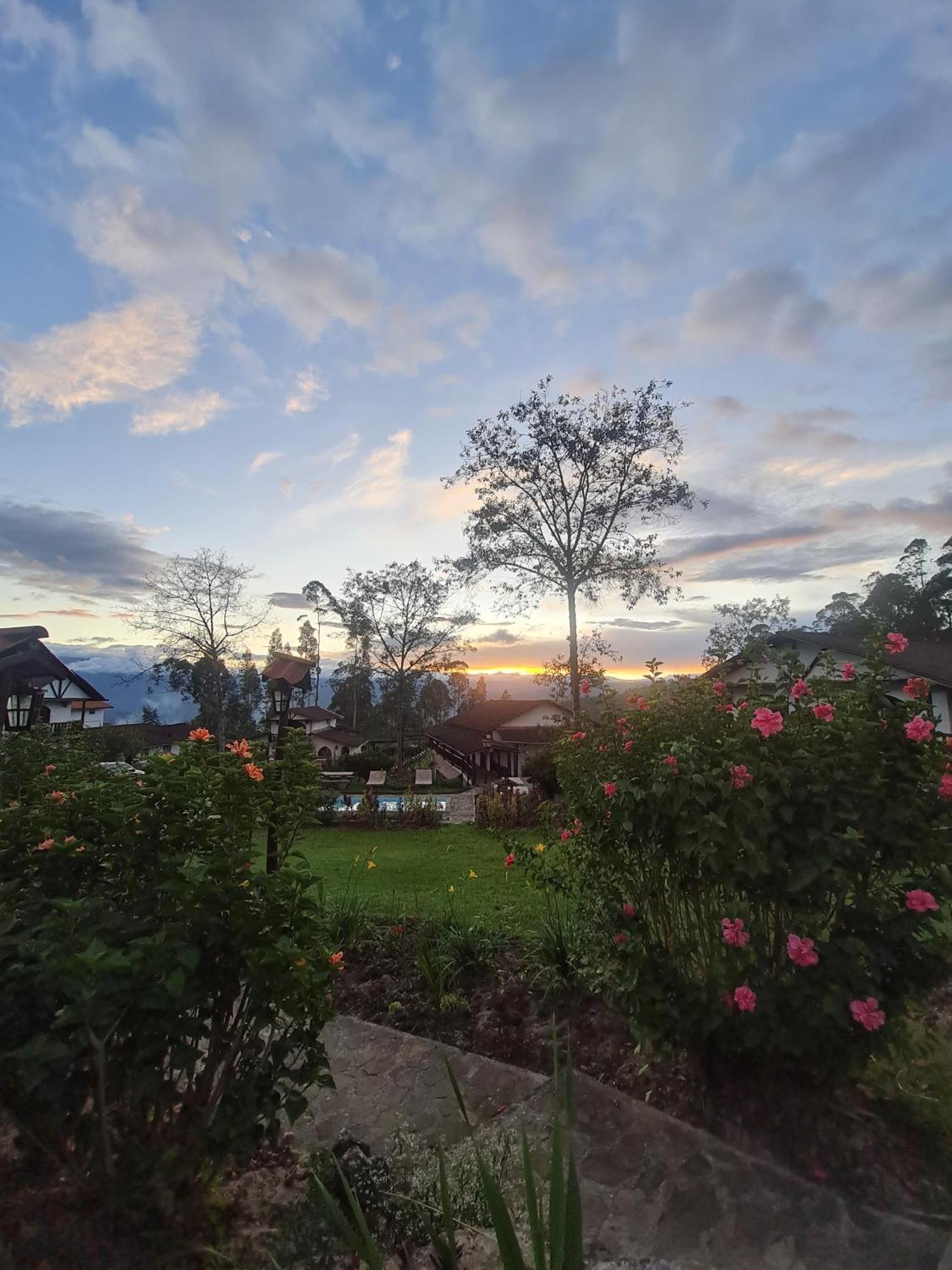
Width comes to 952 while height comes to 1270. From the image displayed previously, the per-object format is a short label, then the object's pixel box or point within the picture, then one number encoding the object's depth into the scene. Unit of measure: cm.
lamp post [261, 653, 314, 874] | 544
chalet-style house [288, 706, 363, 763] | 2954
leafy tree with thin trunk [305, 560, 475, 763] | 2602
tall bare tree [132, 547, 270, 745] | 2144
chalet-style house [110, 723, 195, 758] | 2442
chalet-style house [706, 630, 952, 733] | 1325
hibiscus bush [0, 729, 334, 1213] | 162
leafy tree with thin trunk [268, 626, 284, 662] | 2418
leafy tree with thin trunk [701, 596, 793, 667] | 2856
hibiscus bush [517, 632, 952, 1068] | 224
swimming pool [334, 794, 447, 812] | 1384
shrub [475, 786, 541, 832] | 1171
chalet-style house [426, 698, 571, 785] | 2322
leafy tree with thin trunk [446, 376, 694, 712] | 1619
